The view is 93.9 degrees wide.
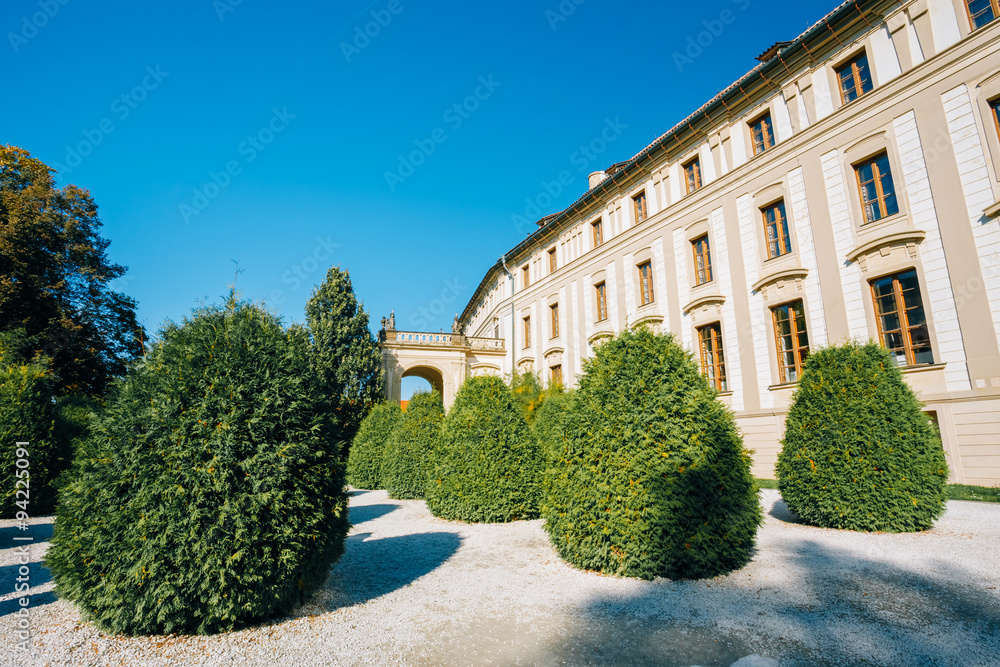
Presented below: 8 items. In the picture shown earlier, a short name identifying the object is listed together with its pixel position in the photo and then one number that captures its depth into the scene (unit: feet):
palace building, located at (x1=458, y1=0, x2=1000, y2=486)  36.91
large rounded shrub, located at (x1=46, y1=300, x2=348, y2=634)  11.71
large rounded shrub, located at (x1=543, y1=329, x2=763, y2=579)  16.63
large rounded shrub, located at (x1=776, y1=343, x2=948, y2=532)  22.74
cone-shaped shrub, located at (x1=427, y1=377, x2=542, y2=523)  28.89
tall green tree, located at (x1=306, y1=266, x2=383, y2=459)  80.48
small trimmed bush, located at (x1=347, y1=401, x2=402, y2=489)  52.16
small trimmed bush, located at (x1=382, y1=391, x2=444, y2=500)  41.96
